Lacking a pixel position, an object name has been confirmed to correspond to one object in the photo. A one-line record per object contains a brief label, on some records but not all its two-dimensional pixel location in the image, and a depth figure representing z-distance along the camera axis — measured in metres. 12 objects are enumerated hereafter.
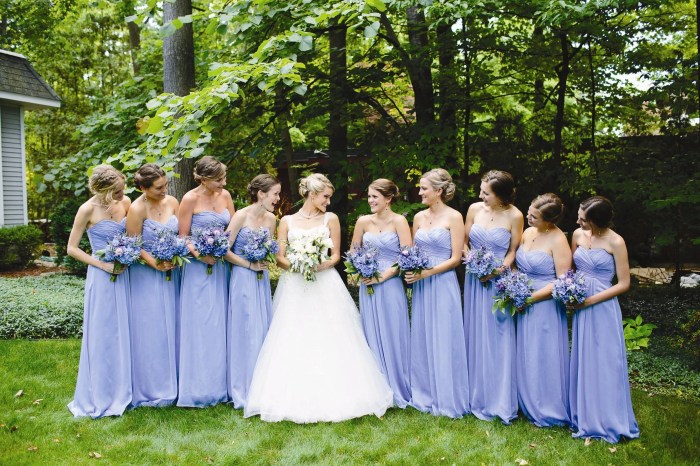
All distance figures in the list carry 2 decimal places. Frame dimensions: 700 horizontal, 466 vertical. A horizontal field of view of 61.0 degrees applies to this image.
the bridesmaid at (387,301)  5.86
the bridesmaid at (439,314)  5.65
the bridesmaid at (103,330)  5.62
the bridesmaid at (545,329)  5.29
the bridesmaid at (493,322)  5.48
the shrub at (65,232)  13.91
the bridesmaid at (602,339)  4.98
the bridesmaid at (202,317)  5.85
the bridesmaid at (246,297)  5.91
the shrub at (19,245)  14.22
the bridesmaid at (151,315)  5.77
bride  5.43
